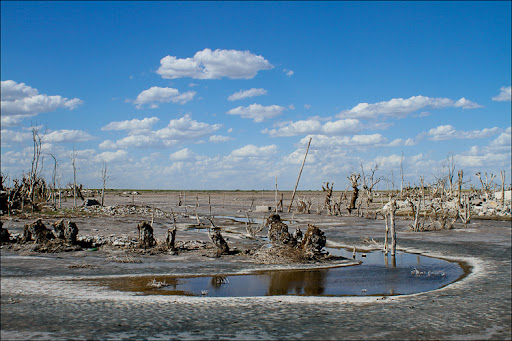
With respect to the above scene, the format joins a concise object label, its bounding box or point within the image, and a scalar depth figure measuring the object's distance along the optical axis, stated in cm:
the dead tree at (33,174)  4068
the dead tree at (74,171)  5686
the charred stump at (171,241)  2178
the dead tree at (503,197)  4538
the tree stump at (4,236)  2272
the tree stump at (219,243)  2130
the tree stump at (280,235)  2055
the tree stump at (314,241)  2045
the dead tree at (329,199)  4891
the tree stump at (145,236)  2181
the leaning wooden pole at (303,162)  3779
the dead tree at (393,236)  2155
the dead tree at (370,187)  4428
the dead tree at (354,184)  4725
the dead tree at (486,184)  5391
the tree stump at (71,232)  2198
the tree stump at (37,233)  2172
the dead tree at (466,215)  3519
